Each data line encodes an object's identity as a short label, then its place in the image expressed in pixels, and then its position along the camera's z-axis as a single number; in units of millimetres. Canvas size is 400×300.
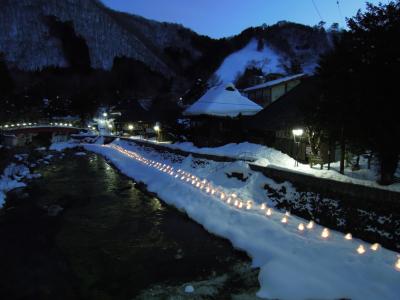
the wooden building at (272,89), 39372
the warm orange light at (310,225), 11320
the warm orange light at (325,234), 10320
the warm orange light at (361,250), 9064
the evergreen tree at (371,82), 11328
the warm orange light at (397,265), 8031
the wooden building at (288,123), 18938
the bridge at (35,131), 46538
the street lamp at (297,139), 18325
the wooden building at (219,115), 27267
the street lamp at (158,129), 37800
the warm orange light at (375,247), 9312
